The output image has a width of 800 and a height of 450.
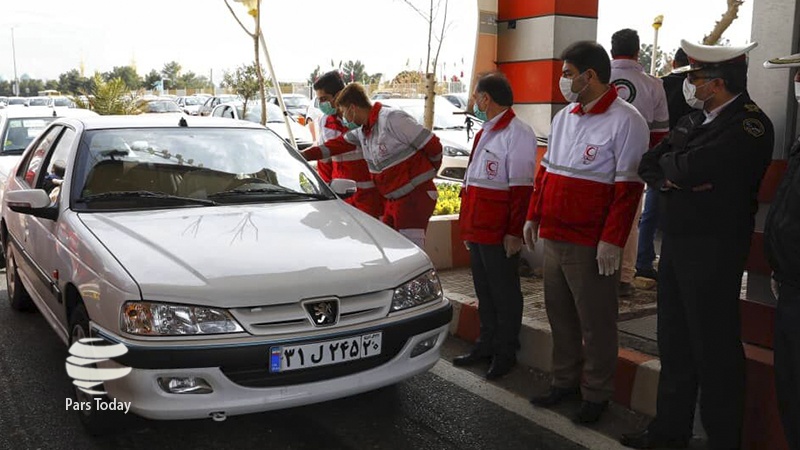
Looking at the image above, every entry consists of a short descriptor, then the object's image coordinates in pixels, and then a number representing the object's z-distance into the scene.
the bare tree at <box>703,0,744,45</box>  7.00
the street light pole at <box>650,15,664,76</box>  13.13
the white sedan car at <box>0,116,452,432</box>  3.15
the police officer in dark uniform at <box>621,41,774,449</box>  3.11
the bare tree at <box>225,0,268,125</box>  11.82
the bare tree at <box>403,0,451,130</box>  9.12
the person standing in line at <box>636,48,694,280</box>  5.88
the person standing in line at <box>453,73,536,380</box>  4.31
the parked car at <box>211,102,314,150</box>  16.03
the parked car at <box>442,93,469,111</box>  26.56
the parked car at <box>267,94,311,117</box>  25.60
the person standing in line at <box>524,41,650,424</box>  3.61
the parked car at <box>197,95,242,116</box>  24.45
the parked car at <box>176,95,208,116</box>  36.78
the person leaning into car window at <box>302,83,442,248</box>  5.13
